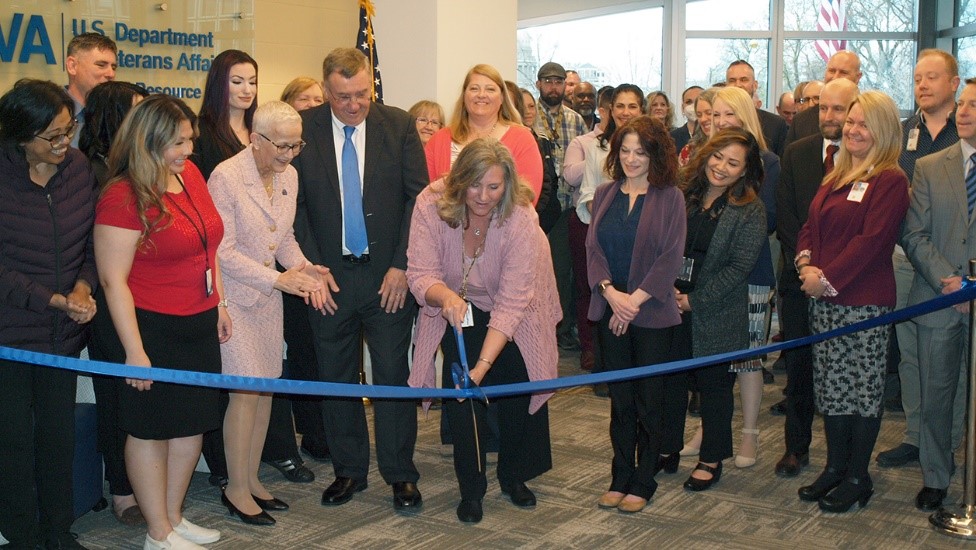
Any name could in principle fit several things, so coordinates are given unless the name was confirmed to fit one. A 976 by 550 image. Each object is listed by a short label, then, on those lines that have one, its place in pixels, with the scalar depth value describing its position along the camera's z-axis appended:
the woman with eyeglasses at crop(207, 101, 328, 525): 3.89
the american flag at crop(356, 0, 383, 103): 7.27
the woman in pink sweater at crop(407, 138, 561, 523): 3.91
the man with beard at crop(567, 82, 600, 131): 8.92
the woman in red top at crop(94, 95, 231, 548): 3.35
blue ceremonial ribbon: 3.15
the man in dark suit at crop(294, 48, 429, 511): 4.26
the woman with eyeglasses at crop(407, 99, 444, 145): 6.26
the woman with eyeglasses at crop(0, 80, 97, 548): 3.40
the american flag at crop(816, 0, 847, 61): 13.85
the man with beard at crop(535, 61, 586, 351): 7.46
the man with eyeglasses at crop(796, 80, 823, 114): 6.83
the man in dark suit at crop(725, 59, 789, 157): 6.47
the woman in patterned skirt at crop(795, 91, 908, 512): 4.10
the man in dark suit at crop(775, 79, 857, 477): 4.66
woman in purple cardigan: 4.11
